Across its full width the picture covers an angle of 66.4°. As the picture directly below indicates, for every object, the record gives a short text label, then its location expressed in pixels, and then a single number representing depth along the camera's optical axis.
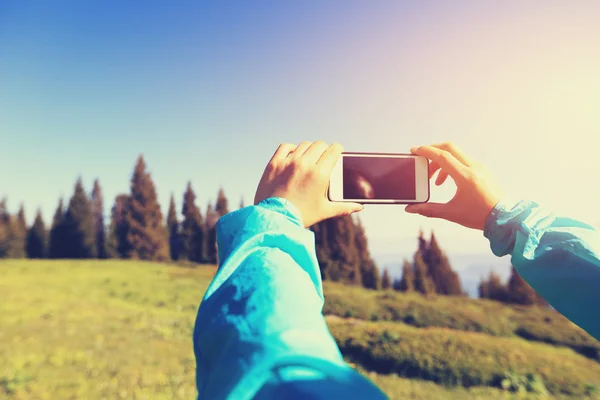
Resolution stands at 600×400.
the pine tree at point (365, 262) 29.91
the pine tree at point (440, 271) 26.81
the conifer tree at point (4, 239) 38.44
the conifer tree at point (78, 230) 39.16
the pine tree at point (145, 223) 38.12
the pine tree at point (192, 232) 40.88
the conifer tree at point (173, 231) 43.19
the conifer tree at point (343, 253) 29.89
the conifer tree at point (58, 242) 39.06
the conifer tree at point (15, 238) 38.94
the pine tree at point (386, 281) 30.08
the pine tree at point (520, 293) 21.62
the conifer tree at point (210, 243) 39.69
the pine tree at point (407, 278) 27.75
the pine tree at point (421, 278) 27.38
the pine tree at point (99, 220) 41.84
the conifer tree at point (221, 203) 42.87
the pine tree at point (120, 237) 38.56
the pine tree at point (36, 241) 40.41
